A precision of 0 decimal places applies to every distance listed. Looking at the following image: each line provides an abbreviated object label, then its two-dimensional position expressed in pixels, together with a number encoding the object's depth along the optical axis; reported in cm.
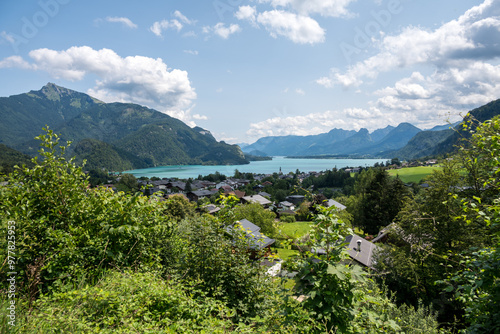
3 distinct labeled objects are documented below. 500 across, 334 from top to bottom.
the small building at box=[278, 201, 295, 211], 7912
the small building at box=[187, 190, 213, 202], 8974
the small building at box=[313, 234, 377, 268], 1895
